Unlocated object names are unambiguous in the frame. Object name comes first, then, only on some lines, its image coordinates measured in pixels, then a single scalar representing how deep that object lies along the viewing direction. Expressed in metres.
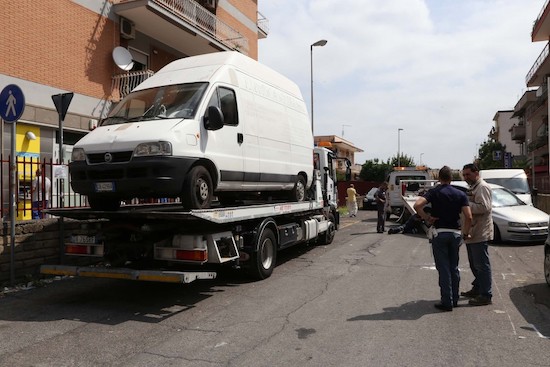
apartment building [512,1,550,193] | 31.49
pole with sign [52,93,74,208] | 7.69
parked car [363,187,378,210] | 29.23
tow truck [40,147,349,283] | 5.68
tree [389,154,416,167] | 67.71
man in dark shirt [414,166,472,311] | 5.61
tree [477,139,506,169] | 60.62
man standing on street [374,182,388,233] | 14.88
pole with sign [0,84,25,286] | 6.72
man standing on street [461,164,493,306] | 5.75
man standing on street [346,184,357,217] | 22.60
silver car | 11.15
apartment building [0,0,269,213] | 12.09
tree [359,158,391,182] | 59.85
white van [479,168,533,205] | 16.22
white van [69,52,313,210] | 5.73
